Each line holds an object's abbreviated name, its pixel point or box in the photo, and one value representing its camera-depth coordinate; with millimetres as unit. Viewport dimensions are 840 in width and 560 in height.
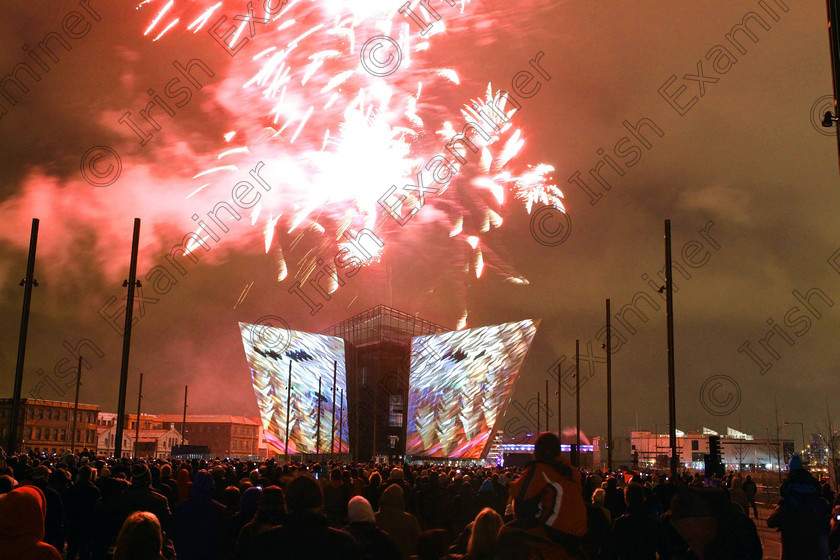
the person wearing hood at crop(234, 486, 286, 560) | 5547
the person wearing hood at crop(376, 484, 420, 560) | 7230
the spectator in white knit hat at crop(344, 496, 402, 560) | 5465
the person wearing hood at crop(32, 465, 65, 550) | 8969
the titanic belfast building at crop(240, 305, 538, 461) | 59562
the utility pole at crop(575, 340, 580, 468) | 49031
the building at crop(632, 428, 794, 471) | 116938
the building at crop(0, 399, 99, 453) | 92000
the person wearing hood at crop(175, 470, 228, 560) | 7328
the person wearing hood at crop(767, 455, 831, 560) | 8453
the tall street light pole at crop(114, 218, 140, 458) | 23797
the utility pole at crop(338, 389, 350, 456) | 64494
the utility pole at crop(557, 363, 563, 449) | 59731
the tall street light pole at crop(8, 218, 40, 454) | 24359
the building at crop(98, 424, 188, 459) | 97944
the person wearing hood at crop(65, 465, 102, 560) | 9695
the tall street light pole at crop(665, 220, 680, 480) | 23156
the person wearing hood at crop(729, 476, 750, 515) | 13172
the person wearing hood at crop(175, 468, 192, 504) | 11922
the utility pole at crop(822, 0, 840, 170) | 8109
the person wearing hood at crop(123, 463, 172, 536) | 7922
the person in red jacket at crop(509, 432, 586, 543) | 4805
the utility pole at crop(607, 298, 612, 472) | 36681
